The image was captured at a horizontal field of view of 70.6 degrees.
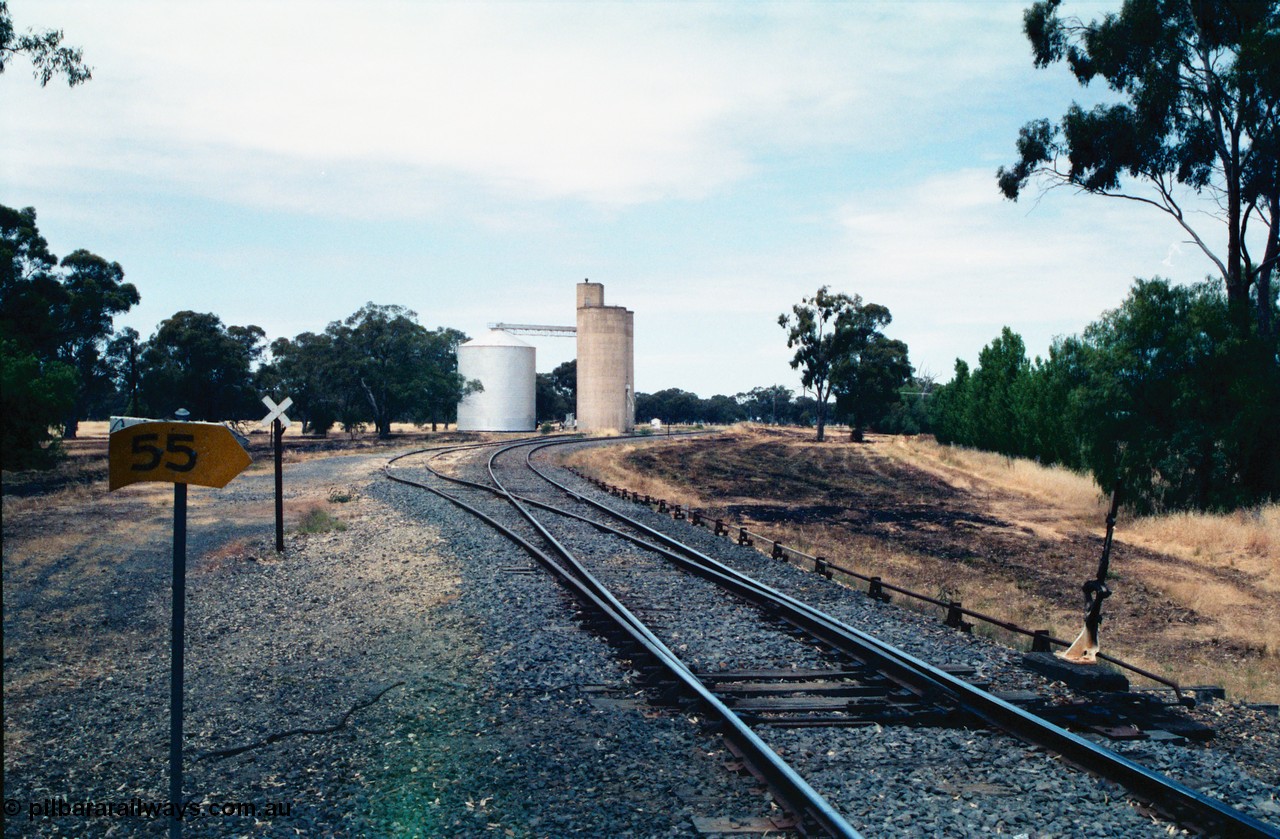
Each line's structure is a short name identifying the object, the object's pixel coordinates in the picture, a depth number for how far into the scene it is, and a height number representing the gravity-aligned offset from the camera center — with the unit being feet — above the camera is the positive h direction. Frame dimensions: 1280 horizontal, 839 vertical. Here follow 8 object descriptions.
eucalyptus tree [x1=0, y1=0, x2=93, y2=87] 69.00 +28.40
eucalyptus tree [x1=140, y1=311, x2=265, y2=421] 202.08 +11.77
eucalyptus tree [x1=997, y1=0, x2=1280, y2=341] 83.20 +31.05
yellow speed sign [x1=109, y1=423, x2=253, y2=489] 14.20 -0.54
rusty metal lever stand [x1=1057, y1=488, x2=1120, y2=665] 25.62 -5.96
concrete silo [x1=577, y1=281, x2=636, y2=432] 273.75 +16.47
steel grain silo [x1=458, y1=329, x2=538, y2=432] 278.26 +11.40
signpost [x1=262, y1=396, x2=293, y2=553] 50.62 -0.27
